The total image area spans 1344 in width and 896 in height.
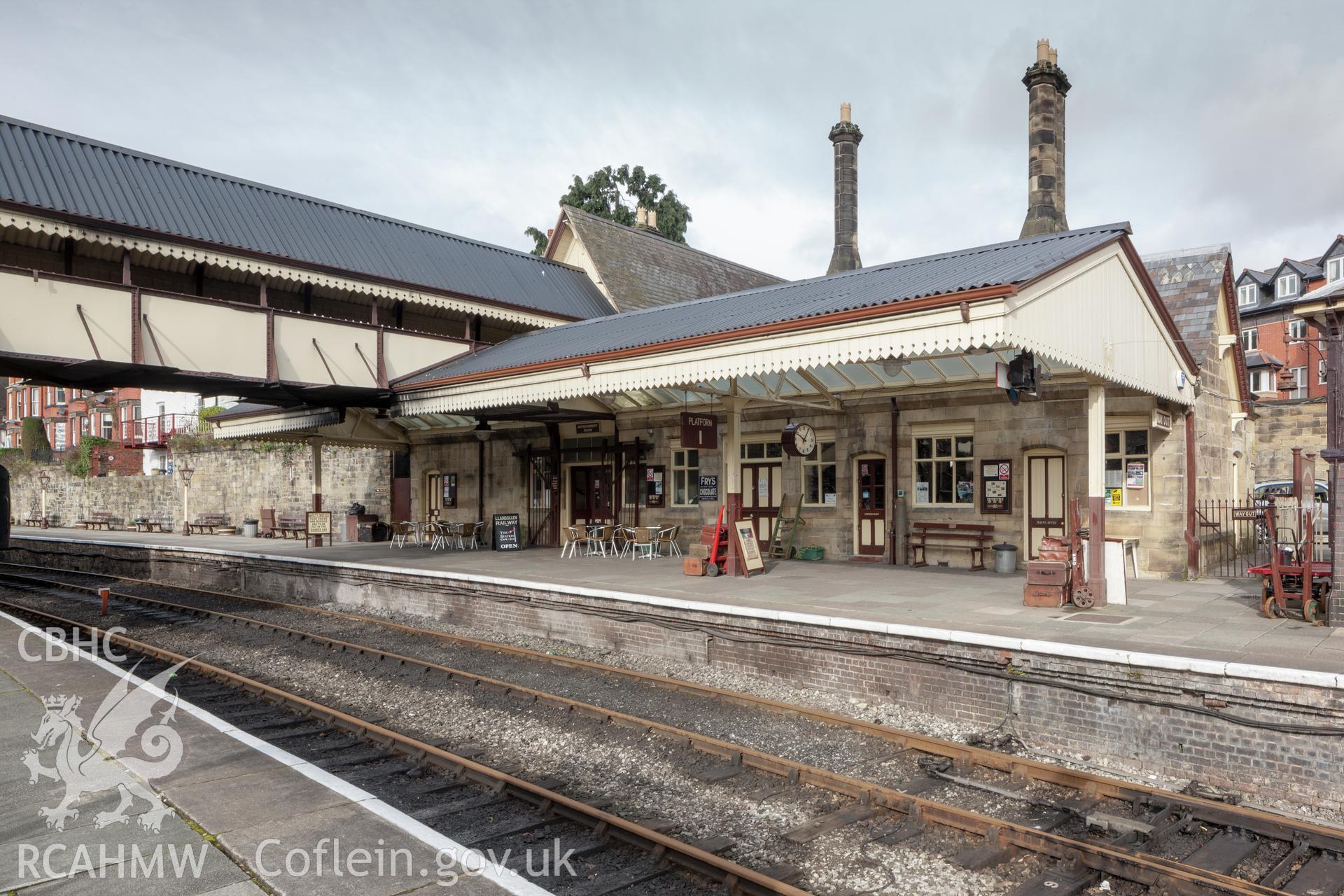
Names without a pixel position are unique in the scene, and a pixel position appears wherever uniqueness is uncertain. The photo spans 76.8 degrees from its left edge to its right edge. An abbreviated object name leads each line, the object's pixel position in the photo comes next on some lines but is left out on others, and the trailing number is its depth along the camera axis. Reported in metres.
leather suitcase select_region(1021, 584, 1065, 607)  10.00
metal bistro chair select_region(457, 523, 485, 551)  20.91
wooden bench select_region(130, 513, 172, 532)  36.91
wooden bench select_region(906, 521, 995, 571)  14.23
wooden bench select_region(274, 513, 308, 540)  29.50
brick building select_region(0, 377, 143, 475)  42.97
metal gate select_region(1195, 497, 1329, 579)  13.63
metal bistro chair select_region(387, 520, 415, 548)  22.19
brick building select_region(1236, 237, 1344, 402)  43.12
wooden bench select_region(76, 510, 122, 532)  40.31
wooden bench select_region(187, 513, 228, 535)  33.88
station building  11.07
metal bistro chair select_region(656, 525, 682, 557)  17.41
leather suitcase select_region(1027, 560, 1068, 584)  10.00
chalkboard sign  19.59
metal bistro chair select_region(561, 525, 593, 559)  17.95
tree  43.59
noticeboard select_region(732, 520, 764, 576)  13.48
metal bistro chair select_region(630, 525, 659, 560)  17.05
